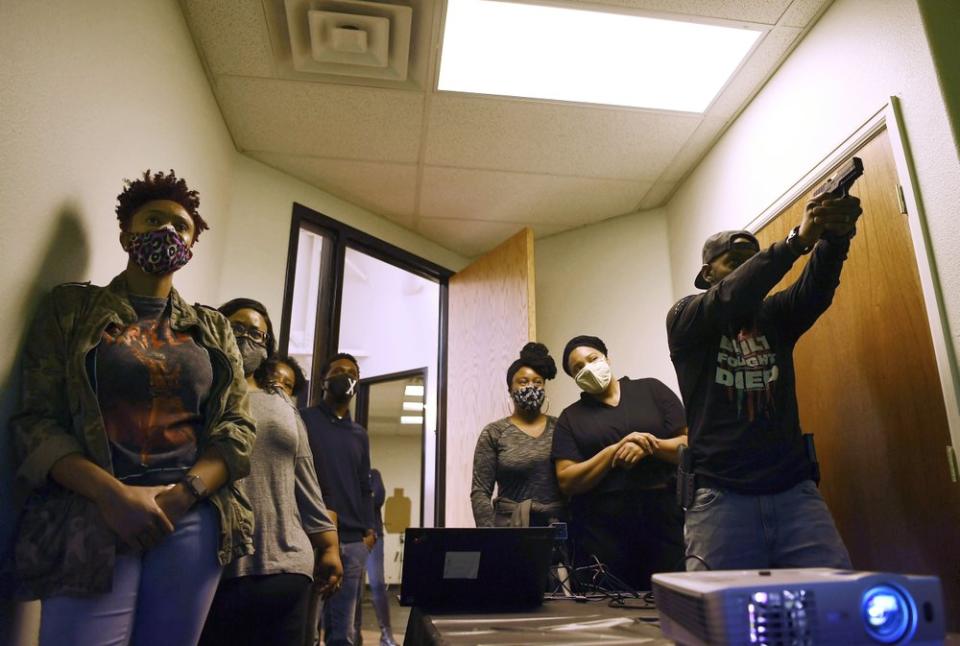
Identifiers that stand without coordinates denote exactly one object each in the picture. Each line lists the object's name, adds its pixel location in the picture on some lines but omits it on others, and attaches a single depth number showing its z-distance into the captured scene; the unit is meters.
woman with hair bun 2.10
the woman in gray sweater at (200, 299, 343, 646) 1.36
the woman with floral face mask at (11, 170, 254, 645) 1.06
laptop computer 1.20
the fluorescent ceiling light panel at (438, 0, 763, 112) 2.29
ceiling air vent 2.23
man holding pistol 1.35
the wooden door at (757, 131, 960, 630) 1.63
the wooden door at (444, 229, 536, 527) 3.44
